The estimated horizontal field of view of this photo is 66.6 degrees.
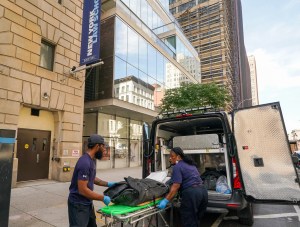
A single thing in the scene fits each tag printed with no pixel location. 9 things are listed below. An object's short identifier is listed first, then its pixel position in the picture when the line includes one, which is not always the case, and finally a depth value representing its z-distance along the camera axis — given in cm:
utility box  345
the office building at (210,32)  7331
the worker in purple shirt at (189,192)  375
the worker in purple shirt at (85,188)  294
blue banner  1070
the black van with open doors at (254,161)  421
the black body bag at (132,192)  329
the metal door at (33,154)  931
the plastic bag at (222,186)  483
